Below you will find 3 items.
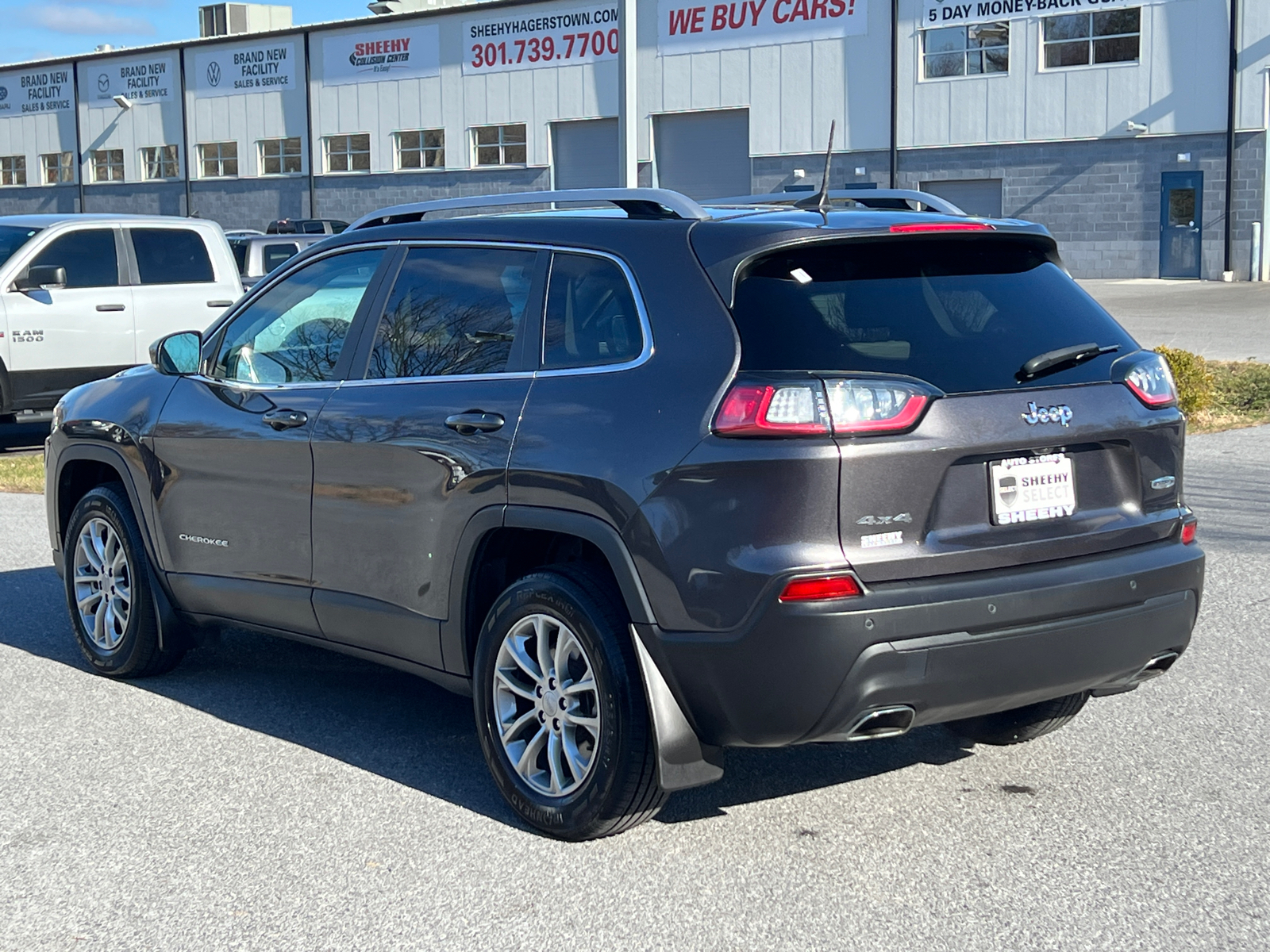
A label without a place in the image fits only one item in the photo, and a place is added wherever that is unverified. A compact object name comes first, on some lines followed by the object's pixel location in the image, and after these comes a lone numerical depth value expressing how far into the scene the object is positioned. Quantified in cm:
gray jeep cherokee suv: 394
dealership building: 3588
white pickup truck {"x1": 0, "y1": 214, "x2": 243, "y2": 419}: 1316
